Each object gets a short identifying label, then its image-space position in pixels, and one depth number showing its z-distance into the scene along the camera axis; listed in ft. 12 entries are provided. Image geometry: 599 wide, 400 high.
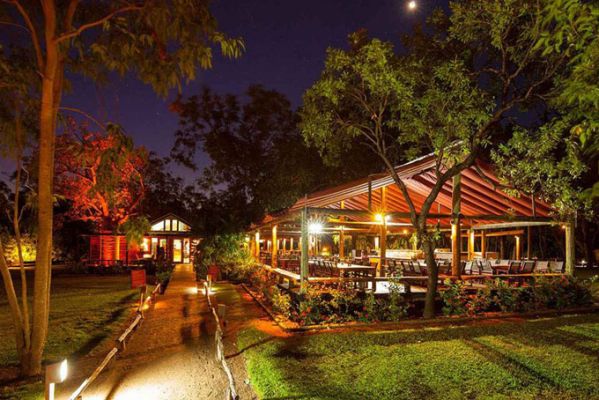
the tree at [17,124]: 22.89
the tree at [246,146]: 109.81
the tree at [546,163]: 33.73
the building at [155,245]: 101.76
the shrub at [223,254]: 73.15
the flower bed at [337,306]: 32.86
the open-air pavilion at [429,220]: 42.75
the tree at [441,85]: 33.58
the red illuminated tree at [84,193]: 89.61
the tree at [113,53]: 21.54
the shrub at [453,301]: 35.48
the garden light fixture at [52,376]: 15.92
